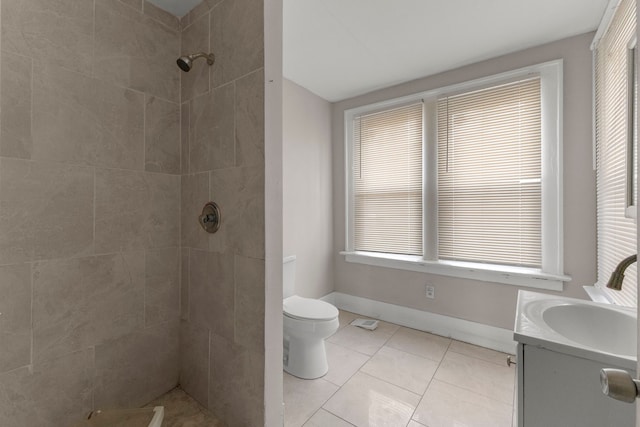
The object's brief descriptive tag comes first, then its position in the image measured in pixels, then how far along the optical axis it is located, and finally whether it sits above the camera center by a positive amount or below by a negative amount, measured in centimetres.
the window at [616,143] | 127 +37
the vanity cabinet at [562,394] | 82 -58
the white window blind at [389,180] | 267 +32
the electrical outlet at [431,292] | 251 -74
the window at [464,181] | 205 +27
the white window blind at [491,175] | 212 +30
